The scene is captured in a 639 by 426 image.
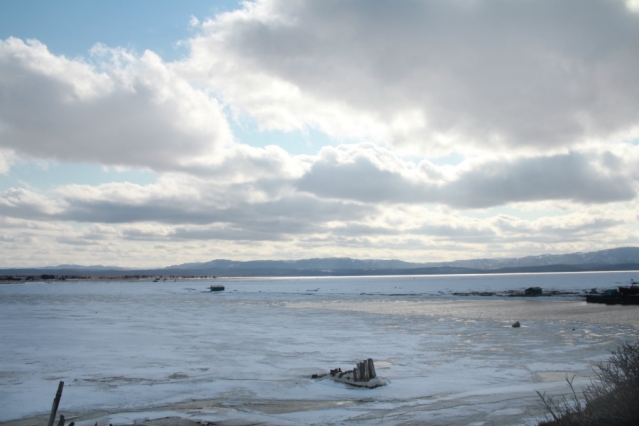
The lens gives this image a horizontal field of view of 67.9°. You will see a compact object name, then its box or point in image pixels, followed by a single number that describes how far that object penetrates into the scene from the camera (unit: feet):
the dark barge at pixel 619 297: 195.31
